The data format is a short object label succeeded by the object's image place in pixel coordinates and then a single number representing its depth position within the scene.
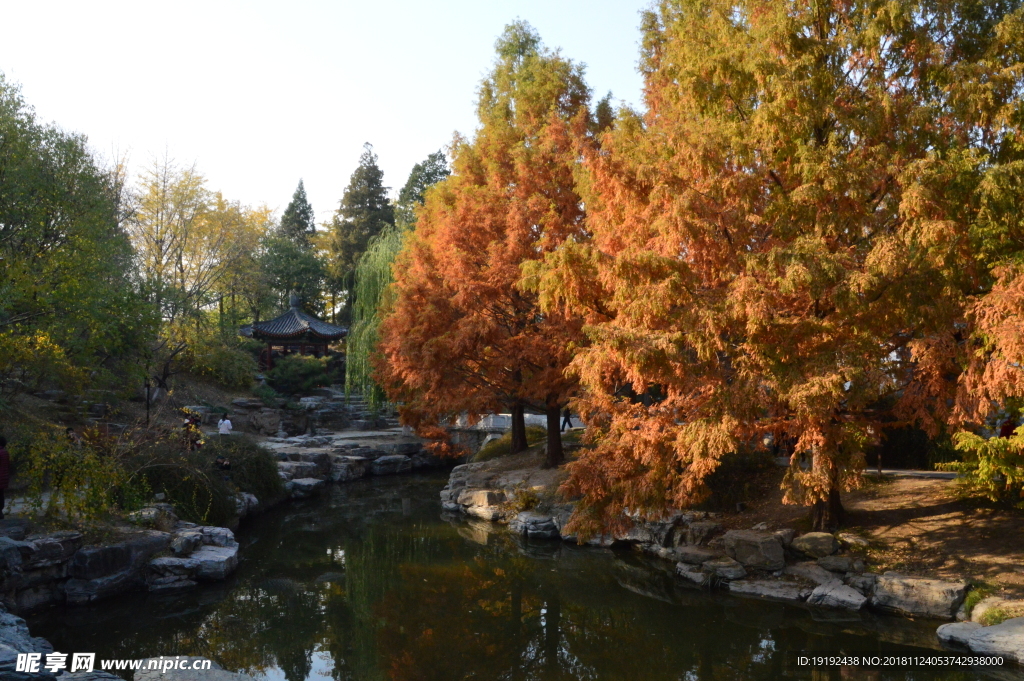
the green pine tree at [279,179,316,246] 43.75
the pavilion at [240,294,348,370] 27.75
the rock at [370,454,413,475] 19.06
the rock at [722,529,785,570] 8.59
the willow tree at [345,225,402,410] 19.94
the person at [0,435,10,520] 8.21
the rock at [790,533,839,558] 8.41
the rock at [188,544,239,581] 8.92
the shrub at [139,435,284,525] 10.73
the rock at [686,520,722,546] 9.72
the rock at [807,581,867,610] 7.56
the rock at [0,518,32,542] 7.95
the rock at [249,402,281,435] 21.44
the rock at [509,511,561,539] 11.46
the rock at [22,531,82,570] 7.79
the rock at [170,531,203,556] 9.09
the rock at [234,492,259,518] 12.19
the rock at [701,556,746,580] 8.63
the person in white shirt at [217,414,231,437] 15.80
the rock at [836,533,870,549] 8.38
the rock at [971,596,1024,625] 6.54
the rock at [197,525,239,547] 9.75
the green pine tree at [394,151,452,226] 37.28
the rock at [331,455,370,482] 17.73
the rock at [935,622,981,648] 6.45
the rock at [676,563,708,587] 8.77
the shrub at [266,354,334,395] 25.25
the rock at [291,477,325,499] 15.19
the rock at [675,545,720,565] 9.08
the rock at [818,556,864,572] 8.03
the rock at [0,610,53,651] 5.71
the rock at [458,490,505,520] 13.01
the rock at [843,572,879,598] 7.69
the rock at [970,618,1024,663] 6.09
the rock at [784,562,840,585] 8.04
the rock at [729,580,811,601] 8.00
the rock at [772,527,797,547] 8.74
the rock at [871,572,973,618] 7.14
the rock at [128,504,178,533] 9.43
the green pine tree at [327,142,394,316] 36.75
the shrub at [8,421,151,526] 8.51
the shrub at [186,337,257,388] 18.86
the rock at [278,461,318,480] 15.82
